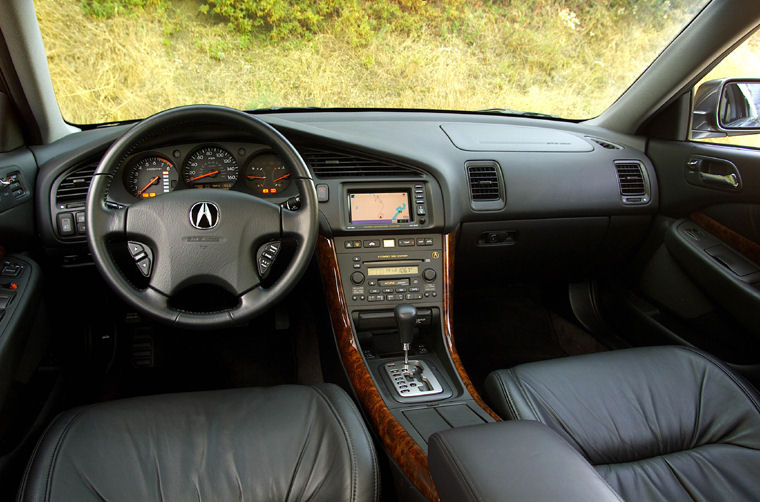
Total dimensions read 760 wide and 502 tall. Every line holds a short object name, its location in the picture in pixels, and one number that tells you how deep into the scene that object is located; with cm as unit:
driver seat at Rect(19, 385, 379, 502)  117
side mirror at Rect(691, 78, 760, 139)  208
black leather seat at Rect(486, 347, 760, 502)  134
